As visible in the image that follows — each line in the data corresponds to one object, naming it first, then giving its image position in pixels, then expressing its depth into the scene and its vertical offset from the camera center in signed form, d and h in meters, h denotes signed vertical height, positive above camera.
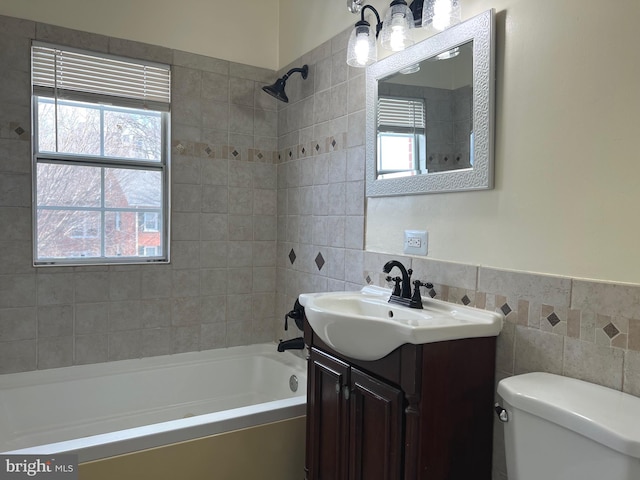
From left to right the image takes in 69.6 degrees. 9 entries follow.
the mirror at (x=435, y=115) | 1.60 +0.46
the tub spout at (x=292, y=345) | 2.66 -0.68
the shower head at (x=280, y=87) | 2.73 +0.84
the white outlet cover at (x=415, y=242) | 1.89 -0.06
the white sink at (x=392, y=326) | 1.39 -0.31
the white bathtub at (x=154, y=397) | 2.03 -0.94
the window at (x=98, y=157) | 2.51 +0.39
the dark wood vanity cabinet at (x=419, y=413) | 1.40 -0.60
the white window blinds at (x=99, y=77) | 2.46 +0.83
